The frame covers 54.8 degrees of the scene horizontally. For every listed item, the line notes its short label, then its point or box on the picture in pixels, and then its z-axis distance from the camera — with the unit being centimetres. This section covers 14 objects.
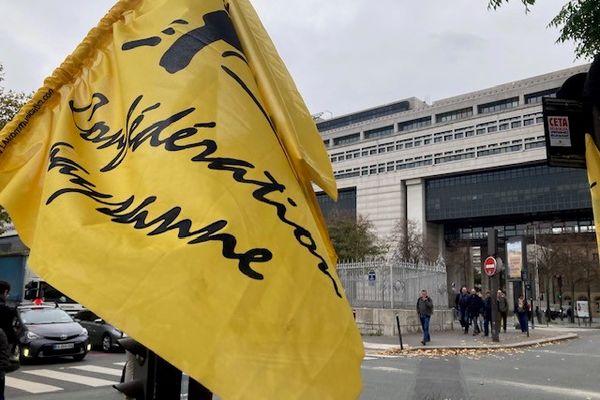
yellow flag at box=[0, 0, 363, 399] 131
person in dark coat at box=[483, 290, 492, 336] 2122
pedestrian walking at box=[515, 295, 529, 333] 2456
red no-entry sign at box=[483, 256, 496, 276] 2031
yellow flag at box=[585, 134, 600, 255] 361
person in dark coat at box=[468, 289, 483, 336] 2186
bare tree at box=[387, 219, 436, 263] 6694
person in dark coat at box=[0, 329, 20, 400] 604
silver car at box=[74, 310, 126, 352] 1686
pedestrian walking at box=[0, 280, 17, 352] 771
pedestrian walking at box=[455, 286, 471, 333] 2248
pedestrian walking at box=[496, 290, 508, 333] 2306
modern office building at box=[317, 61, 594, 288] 7200
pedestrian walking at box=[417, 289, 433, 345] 1844
